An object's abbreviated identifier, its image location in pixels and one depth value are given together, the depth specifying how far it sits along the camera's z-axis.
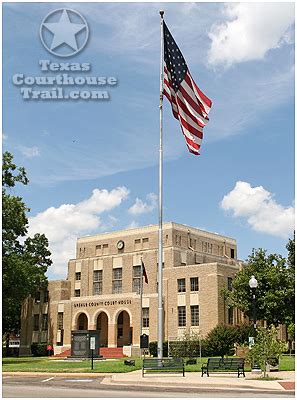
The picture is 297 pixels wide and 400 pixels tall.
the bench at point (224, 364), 27.86
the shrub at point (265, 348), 27.02
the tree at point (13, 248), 48.44
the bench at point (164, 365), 27.33
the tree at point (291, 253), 56.21
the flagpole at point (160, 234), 27.08
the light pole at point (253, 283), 29.11
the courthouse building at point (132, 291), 61.34
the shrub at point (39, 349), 69.31
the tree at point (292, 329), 51.40
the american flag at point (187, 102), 27.25
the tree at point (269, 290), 53.56
